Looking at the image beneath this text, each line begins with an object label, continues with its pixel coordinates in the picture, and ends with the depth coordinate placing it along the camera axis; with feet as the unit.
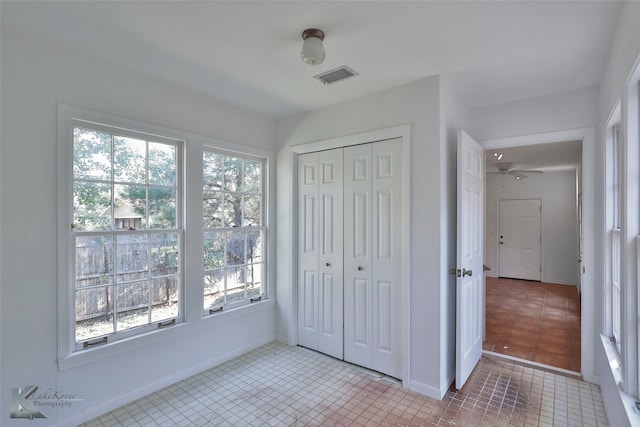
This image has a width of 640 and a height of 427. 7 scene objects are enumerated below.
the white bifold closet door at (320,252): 10.17
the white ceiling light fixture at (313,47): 6.02
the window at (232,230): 9.81
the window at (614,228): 7.22
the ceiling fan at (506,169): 18.90
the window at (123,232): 7.22
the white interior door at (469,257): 8.19
